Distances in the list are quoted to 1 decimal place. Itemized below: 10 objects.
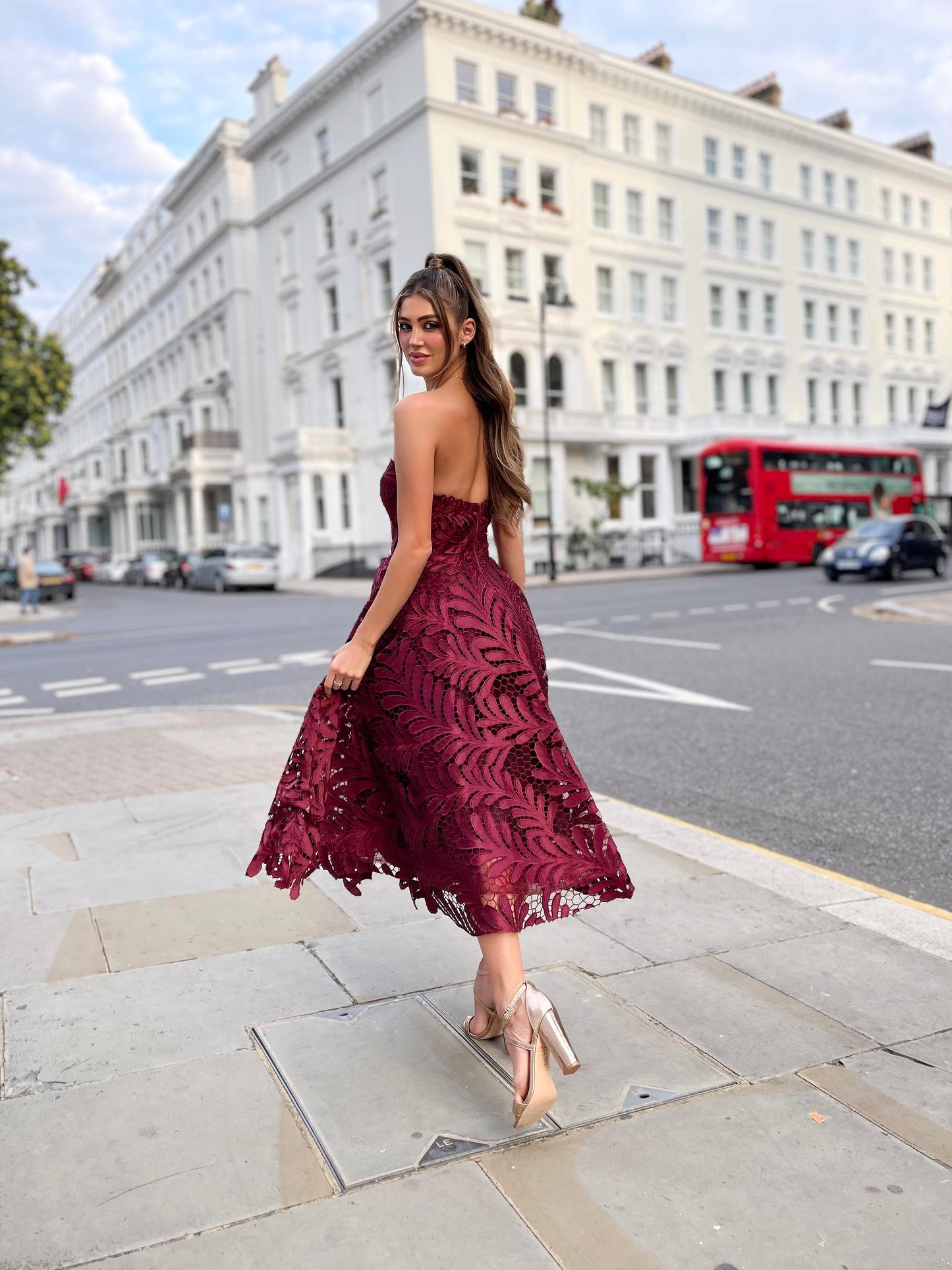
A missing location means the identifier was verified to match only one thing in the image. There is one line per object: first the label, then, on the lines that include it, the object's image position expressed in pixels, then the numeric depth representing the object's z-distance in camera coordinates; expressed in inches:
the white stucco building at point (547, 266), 1373.0
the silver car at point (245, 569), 1268.5
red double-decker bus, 1125.1
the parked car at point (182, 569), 1460.4
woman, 93.3
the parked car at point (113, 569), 1800.0
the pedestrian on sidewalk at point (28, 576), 968.3
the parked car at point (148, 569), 1611.7
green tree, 1117.1
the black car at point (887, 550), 863.1
